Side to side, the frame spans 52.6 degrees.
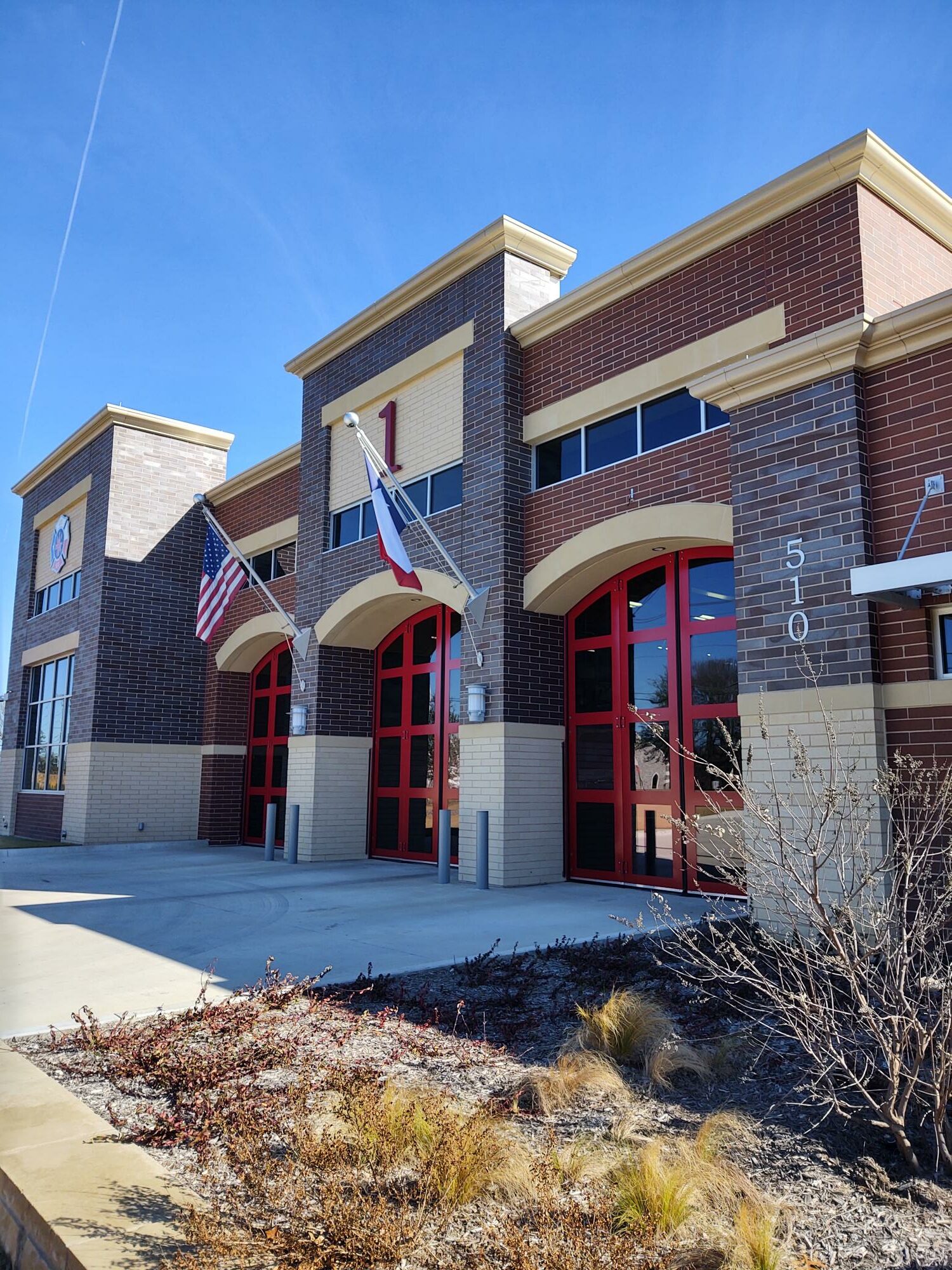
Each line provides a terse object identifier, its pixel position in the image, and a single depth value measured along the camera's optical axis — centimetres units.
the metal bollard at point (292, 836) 1797
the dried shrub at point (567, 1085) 481
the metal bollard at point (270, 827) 1838
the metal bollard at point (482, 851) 1383
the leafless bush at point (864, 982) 407
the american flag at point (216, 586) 1855
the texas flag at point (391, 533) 1420
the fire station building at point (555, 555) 940
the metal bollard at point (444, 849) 1448
